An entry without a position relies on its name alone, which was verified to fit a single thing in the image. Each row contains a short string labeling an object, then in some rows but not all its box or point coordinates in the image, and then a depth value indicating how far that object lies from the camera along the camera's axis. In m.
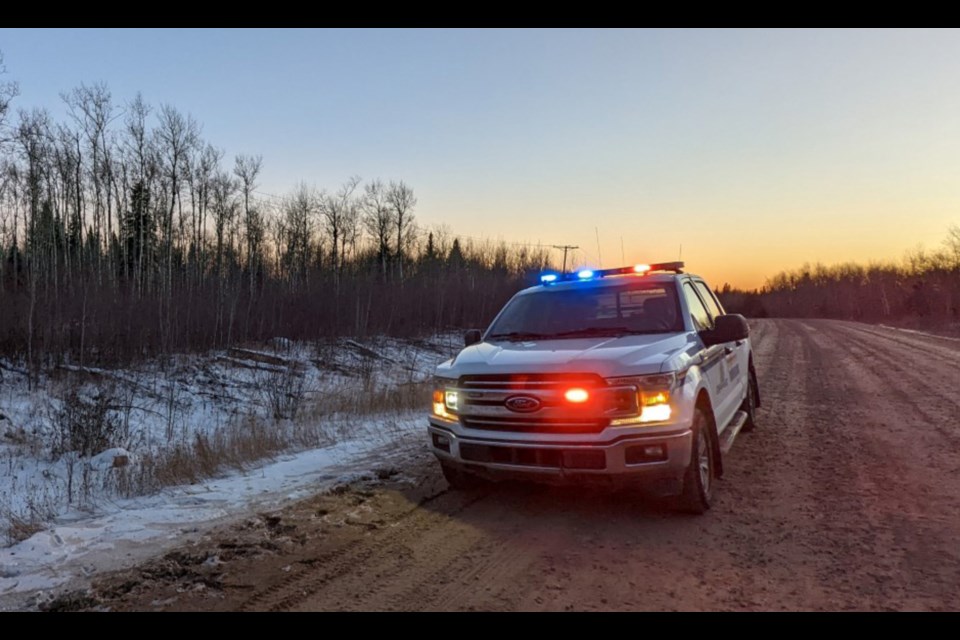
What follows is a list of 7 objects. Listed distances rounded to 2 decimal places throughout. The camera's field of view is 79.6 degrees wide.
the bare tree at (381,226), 61.94
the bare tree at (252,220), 40.81
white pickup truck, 4.11
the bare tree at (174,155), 33.66
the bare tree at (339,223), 56.12
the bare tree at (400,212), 62.56
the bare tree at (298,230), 44.56
